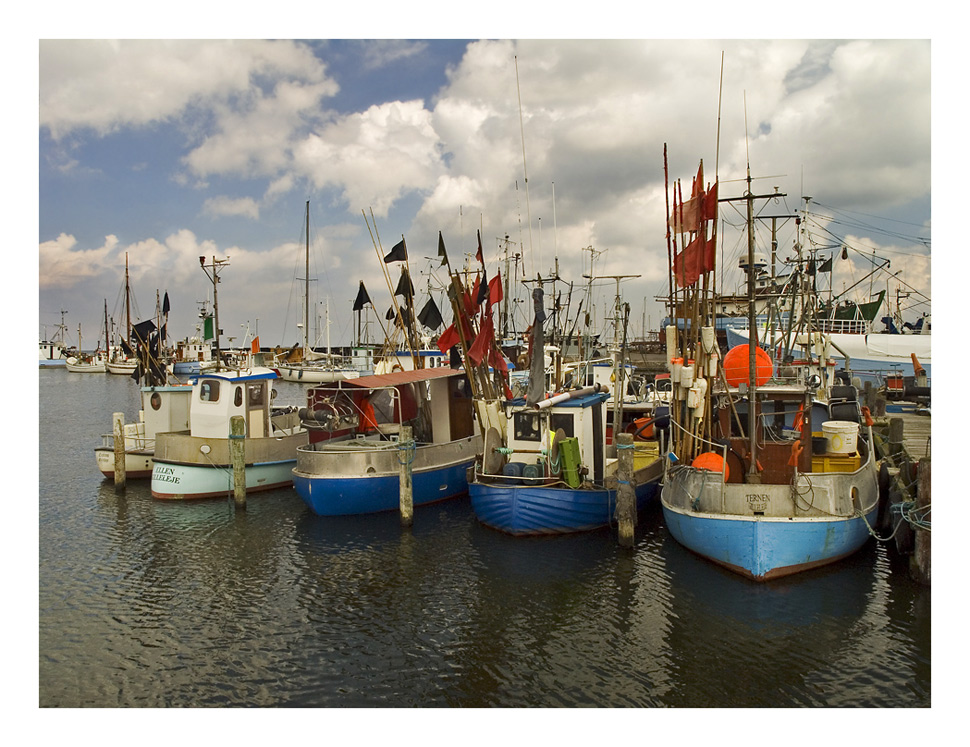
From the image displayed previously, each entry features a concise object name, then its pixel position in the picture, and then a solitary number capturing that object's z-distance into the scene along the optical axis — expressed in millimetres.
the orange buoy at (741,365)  15036
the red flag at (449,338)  17562
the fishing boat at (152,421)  21172
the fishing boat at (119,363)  86938
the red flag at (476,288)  17241
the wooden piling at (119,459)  20203
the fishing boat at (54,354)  104462
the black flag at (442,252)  17998
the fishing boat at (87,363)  94062
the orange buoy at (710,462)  13070
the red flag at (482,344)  16328
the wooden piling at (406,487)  15906
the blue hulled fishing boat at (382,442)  16781
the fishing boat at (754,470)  11844
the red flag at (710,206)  15078
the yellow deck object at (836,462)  13977
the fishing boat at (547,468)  14734
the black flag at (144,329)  23781
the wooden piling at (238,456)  17656
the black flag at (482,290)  16953
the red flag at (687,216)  15411
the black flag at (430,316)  22819
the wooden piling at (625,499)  14078
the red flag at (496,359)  17522
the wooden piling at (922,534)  11383
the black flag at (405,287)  22016
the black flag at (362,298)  26289
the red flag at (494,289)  16938
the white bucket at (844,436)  14305
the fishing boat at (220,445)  18844
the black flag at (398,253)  19750
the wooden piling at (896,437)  17031
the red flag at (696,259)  15422
